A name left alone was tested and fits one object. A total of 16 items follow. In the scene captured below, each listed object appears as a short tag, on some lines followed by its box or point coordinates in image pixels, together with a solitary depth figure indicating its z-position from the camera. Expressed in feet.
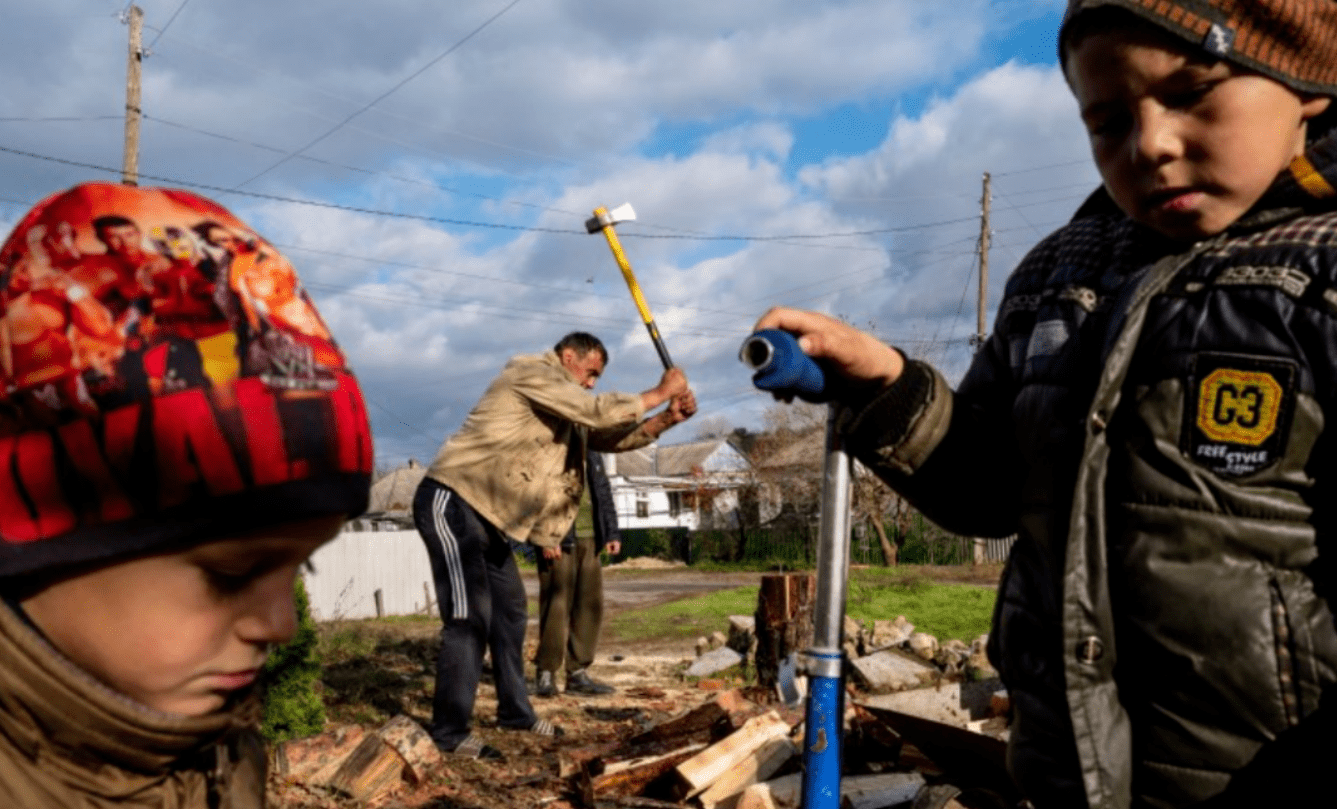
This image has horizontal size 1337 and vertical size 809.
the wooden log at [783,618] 26.14
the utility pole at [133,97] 63.62
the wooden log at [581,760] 18.69
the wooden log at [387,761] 18.67
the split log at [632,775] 17.87
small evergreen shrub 20.40
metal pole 6.50
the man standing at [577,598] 28.22
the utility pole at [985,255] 120.98
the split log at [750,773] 17.02
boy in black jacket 5.40
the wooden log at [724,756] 17.28
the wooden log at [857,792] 14.98
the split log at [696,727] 19.99
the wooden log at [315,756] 18.70
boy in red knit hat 3.80
